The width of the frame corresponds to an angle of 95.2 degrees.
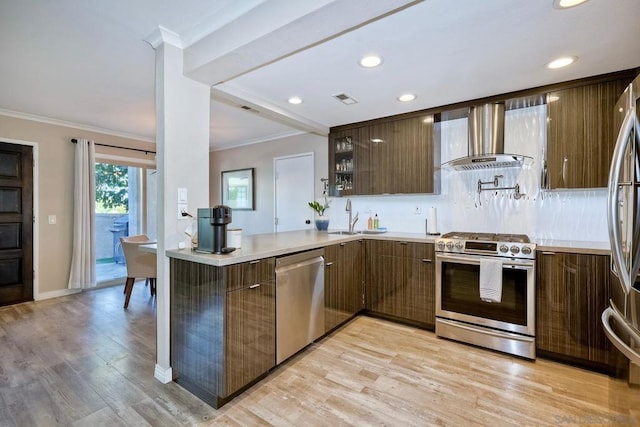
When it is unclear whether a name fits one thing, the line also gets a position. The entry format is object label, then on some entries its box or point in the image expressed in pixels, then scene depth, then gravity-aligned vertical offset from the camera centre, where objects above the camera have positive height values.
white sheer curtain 4.18 -0.09
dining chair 3.66 -0.66
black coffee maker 1.93 -0.12
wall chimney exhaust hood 2.85 +0.73
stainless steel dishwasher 2.18 -0.73
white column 2.05 +0.42
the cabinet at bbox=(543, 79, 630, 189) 2.41 +0.66
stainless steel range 2.41 -0.70
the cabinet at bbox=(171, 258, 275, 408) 1.79 -0.75
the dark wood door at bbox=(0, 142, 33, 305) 3.73 -0.15
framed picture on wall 5.26 +0.42
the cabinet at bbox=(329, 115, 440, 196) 3.30 +0.66
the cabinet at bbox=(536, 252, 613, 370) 2.19 -0.74
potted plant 3.82 -0.02
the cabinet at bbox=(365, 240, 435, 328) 2.90 -0.72
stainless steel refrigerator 1.23 -0.08
